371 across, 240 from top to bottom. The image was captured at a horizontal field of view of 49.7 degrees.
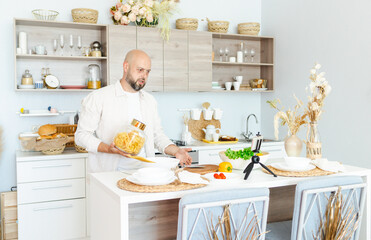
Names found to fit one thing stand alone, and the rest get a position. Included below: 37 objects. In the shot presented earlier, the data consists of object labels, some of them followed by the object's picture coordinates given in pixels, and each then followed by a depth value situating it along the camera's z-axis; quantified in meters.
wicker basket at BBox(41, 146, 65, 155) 3.85
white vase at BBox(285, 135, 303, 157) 2.80
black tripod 2.27
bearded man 3.00
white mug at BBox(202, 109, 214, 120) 5.07
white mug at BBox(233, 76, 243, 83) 5.18
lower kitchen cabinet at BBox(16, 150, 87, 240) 3.75
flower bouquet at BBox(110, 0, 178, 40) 4.30
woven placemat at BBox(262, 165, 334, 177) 2.38
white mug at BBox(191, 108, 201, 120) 5.01
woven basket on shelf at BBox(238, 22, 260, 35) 5.09
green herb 2.53
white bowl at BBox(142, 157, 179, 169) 2.31
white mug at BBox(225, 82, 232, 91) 5.06
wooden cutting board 2.46
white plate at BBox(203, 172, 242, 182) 2.26
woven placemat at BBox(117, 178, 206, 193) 1.95
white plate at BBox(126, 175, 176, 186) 2.02
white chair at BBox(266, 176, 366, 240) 2.08
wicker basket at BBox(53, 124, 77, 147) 4.17
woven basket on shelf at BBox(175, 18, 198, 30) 4.71
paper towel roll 4.07
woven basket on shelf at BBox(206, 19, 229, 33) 4.90
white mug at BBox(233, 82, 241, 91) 5.10
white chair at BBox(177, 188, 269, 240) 1.78
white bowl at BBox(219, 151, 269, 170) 2.54
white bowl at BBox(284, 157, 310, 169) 2.47
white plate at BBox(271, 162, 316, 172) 2.47
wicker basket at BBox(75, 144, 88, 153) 3.98
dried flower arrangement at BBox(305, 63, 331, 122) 2.79
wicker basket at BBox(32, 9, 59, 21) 4.09
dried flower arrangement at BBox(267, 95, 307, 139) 2.85
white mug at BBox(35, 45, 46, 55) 4.11
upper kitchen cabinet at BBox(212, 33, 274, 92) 5.19
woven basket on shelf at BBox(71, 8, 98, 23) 4.21
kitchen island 1.90
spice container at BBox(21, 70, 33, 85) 4.11
